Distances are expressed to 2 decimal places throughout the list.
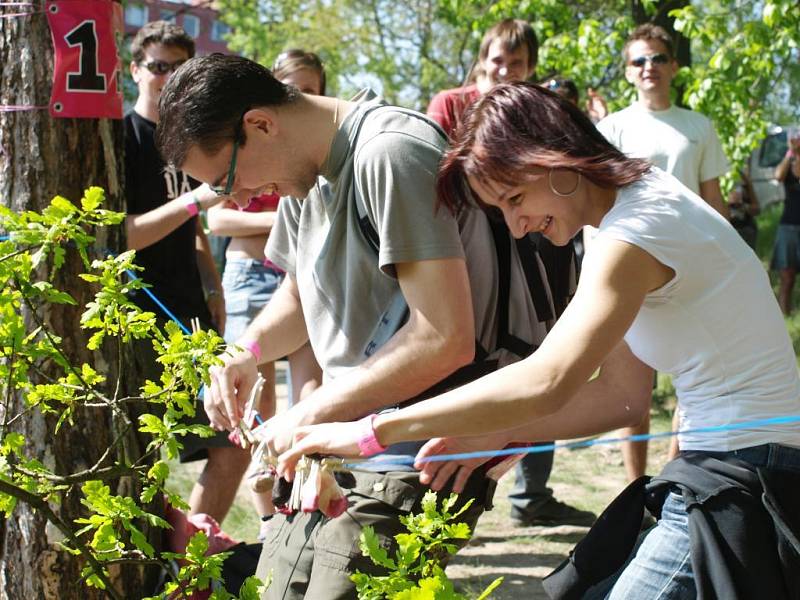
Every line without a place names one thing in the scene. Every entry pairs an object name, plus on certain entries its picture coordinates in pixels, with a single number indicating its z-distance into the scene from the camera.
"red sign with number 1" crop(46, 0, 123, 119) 3.09
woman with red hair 1.98
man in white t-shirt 5.28
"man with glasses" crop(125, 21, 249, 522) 3.99
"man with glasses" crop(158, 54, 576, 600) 2.32
